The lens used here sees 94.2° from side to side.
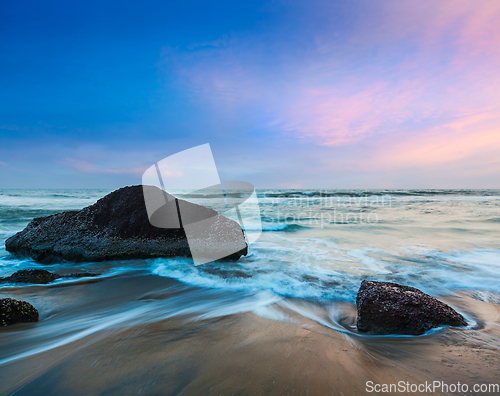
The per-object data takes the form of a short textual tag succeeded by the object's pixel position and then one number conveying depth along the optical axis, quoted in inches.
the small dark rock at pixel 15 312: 85.2
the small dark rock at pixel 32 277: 127.5
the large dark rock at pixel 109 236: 172.2
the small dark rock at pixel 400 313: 83.1
